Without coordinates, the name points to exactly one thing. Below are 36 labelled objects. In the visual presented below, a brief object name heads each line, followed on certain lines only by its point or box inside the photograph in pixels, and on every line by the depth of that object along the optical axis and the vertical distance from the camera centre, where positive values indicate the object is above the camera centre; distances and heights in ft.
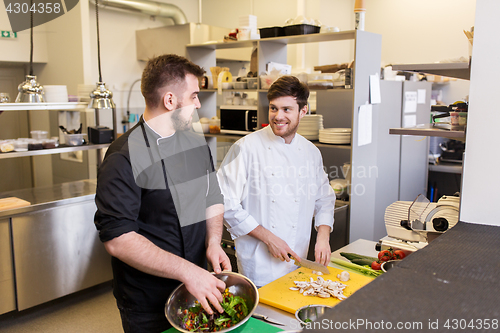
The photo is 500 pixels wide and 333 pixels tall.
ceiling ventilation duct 16.79 +4.02
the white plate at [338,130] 10.28 -0.58
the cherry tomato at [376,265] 6.29 -2.35
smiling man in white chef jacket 7.18 -1.35
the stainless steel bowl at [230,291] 4.41 -2.05
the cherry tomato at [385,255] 6.45 -2.27
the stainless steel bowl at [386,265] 5.96 -2.22
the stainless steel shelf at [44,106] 9.80 -0.06
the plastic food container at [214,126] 13.33 -0.65
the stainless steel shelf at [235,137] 10.28 -0.94
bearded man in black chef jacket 4.64 -1.17
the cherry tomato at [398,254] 6.47 -2.25
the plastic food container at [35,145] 10.49 -1.02
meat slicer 5.51 -1.75
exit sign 13.72 +2.25
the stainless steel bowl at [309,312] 4.72 -2.31
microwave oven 11.93 -0.39
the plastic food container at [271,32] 11.10 +1.94
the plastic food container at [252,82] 11.62 +0.64
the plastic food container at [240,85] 11.91 +0.57
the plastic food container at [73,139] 11.23 -0.93
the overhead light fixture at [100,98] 10.46 +0.15
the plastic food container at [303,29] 10.50 +1.91
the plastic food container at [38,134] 11.09 -0.81
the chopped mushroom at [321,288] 5.23 -2.30
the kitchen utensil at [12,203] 9.44 -2.25
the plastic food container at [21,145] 10.23 -1.00
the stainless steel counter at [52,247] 9.60 -3.42
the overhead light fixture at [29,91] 9.74 +0.28
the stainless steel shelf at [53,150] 9.85 -1.16
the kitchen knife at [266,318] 4.65 -2.36
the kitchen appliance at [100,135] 11.60 -0.84
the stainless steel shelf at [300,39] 10.10 +1.72
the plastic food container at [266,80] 11.10 +0.67
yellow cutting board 5.08 -2.36
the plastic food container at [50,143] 10.71 -1.00
